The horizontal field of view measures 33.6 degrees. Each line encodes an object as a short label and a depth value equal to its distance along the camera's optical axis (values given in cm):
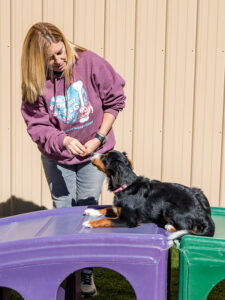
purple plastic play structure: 204
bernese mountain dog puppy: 222
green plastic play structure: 201
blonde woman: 246
